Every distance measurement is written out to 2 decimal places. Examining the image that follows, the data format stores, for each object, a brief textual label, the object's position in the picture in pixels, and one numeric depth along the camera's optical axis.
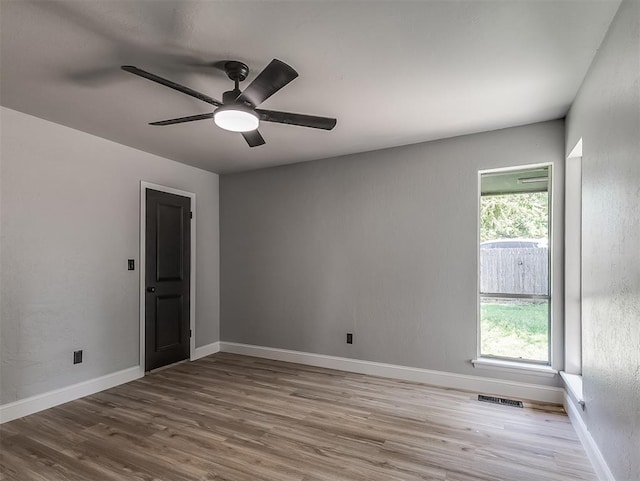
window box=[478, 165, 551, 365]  3.19
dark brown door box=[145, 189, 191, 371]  3.91
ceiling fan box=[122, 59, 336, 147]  1.79
